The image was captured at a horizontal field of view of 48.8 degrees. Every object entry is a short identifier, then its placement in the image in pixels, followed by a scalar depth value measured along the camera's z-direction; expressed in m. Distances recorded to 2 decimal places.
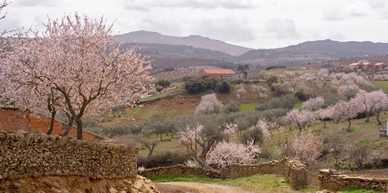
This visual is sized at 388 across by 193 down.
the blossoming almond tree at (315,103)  70.14
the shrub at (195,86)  91.19
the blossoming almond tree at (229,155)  34.51
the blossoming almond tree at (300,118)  53.56
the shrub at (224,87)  90.62
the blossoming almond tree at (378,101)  55.47
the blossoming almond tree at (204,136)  27.73
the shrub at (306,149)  36.30
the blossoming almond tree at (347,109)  51.66
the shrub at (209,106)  75.94
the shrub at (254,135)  46.17
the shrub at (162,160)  40.97
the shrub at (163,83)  100.25
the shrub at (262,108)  74.75
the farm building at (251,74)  119.16
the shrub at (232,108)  75.44
